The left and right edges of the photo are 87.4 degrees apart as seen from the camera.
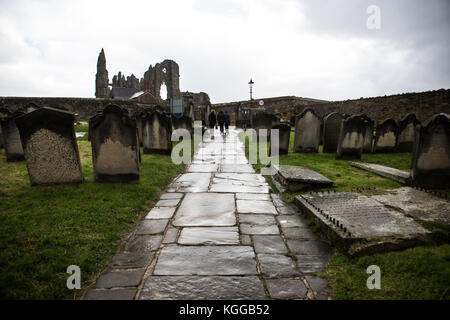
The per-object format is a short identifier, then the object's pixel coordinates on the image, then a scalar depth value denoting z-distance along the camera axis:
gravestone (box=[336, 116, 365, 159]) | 6.86
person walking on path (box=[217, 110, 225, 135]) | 15.01
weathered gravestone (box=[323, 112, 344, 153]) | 7.87
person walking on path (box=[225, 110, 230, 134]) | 16.09
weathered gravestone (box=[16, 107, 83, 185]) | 4.14
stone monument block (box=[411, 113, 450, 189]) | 4.22
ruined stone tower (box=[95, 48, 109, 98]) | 36.22
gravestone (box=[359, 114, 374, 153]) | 7.76
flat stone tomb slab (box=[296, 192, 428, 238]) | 2.39
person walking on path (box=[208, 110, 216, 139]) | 14.80
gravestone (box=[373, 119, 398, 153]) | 7.91
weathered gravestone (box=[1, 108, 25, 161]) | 6.06
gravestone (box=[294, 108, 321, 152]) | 7.90
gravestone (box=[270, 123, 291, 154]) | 7.56
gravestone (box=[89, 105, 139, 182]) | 4.54
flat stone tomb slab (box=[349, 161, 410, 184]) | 4.67
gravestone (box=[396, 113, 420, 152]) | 8.01
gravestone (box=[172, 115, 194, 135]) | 10.52
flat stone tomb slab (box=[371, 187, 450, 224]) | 2.77
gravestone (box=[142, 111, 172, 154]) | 7.38
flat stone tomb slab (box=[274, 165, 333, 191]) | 4.20
